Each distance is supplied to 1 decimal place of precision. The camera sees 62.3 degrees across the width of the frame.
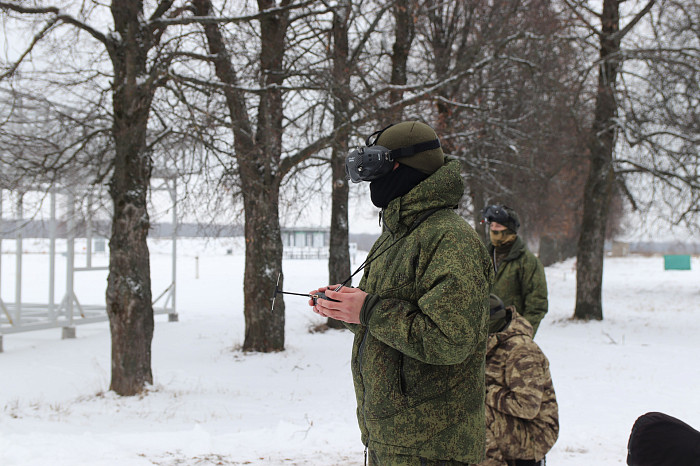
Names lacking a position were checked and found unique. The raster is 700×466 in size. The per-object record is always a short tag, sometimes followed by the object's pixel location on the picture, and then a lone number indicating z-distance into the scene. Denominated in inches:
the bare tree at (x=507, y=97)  449.4
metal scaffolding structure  456.8
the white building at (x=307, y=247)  1861.5
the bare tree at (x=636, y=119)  480.1
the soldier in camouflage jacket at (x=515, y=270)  192.1
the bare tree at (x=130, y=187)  283.0
